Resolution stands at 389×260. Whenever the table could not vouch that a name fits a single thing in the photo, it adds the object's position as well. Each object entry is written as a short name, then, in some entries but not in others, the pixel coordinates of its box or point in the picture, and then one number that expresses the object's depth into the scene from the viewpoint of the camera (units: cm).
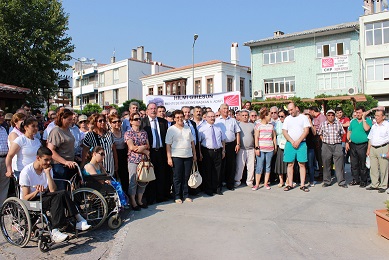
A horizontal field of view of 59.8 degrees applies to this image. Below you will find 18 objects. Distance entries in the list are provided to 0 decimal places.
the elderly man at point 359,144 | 769
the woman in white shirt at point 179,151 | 646
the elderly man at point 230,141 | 768
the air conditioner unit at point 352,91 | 2905
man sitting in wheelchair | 430
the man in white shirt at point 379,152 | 717
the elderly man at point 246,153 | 796
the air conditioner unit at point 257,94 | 3525
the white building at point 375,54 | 2894
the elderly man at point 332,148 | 773
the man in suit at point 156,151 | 650
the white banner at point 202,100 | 1187
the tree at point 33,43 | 1598
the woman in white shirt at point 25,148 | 525
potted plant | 450
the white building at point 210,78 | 3850
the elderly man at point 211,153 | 717
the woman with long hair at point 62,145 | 521
